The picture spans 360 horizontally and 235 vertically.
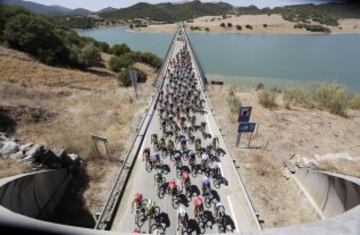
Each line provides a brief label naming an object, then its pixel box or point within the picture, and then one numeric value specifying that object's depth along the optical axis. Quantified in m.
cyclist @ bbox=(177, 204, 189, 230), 11.86
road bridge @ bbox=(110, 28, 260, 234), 12.24
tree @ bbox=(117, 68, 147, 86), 41.91
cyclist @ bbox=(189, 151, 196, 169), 16.71
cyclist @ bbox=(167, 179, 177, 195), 13.88
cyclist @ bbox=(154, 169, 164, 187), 14.62
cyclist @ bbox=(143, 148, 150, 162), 16.69
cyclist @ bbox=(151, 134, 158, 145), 18.62
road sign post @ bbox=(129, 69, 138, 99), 26.23
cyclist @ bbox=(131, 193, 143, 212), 12.71
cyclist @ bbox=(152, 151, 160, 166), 16.38
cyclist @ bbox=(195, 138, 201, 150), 18.91
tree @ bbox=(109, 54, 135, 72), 57.09
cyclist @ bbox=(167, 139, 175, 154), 18.59
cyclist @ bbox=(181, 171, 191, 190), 14.52
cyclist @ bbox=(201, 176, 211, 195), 14.21
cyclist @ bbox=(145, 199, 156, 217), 12.16
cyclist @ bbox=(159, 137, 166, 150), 18.45
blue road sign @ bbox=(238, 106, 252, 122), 18.08
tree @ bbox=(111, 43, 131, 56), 70.96
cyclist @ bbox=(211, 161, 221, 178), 15.56
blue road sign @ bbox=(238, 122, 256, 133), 17.68
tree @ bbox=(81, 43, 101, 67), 53.41
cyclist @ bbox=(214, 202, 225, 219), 12.44
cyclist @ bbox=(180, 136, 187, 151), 18.83
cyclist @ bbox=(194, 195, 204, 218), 12.61
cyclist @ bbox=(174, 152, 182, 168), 16.53
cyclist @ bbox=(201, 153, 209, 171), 16.36
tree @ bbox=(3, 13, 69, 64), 49.78
